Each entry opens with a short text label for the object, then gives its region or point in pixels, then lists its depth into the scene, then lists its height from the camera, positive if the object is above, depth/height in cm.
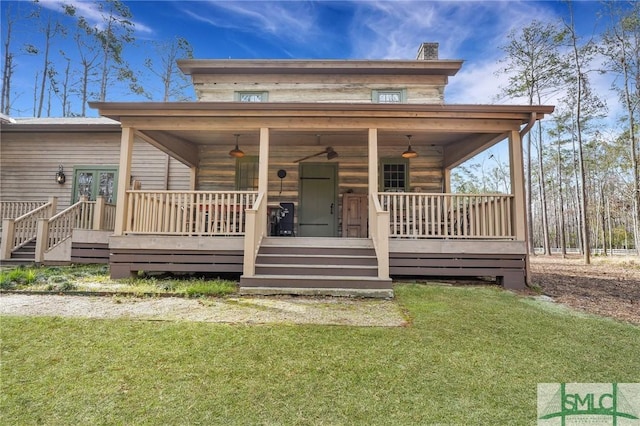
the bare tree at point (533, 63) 1552 +880
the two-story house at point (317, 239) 536 +37
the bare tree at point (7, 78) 1864 +901
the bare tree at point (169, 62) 1955 +1040
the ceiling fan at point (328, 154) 811 +207
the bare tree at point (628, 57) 1246 +734
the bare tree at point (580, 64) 1314 +780
